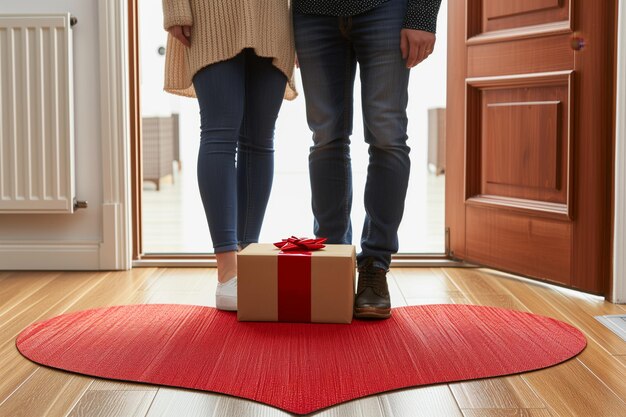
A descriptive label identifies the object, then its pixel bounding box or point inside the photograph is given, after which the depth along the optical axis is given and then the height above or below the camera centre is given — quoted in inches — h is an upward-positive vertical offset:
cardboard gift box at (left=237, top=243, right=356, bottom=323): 74.0 -11.8
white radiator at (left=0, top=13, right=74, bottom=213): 104.1 +4.5
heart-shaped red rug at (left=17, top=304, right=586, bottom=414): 58.0 -15.5
